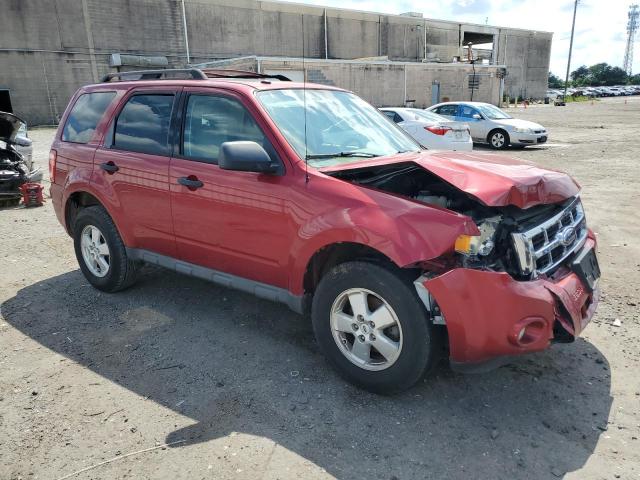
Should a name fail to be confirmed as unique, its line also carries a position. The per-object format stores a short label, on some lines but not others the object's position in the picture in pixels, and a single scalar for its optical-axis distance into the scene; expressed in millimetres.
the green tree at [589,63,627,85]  106438
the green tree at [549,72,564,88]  112500
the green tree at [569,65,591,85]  110625
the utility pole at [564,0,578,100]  62891
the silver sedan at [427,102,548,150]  15961
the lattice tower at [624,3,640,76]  126531
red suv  2811
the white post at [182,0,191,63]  36453
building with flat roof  29994
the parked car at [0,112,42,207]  9016
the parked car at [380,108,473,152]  12602
